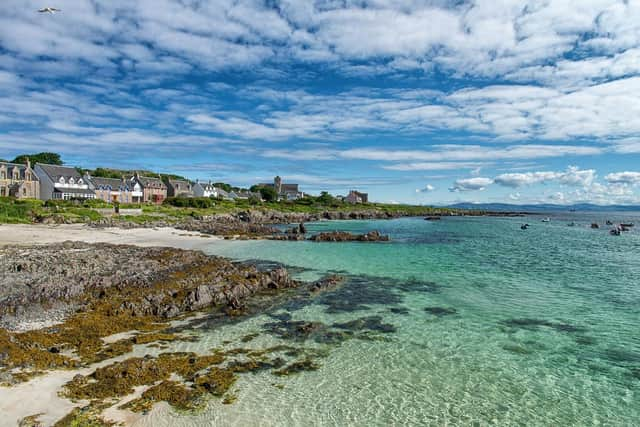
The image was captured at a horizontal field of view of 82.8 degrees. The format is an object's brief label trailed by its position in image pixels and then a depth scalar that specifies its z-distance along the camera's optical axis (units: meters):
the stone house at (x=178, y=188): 108.44
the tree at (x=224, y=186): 143.62
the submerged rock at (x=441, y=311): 16.44
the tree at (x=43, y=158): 116.87
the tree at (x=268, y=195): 127.81
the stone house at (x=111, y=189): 84.57
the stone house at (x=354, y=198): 158.12
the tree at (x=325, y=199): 131.50
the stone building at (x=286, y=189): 159.00
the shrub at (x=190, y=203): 83.69
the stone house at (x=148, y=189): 95.07
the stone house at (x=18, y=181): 68.06
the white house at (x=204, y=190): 116.44
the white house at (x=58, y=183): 75.50
